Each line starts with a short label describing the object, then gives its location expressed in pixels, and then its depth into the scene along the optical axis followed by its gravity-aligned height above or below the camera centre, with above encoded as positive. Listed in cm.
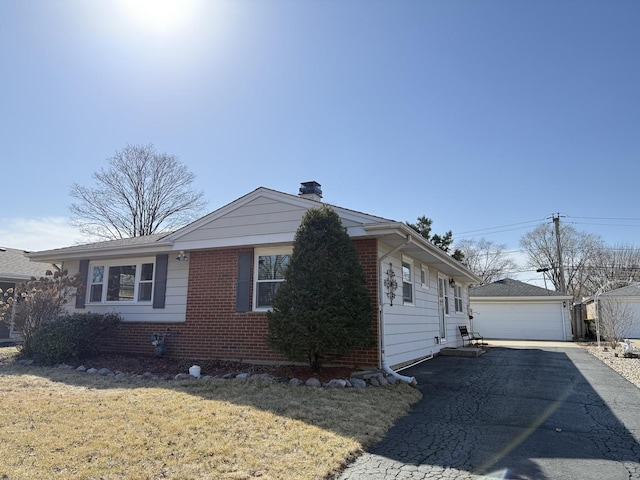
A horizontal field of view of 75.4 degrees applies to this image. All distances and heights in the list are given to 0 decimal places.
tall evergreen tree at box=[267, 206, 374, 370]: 705 +9
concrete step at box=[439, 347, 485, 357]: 1177 -129
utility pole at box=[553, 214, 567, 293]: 2766 +383
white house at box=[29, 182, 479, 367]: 825 +57
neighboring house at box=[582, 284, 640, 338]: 2345 +59
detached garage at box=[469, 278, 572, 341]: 2236 -28
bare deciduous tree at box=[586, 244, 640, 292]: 3547 +389
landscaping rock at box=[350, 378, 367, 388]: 665 -125
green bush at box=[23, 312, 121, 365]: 885 -82
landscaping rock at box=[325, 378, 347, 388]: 660 -125
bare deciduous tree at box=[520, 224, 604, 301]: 3681 +492
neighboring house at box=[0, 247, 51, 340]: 1554 +111
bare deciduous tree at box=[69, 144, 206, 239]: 2703 +695
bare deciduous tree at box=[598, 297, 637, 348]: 1575 -45
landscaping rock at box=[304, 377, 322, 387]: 662 -125
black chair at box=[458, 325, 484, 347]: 1520 -102
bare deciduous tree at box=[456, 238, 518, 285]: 4244 +500
